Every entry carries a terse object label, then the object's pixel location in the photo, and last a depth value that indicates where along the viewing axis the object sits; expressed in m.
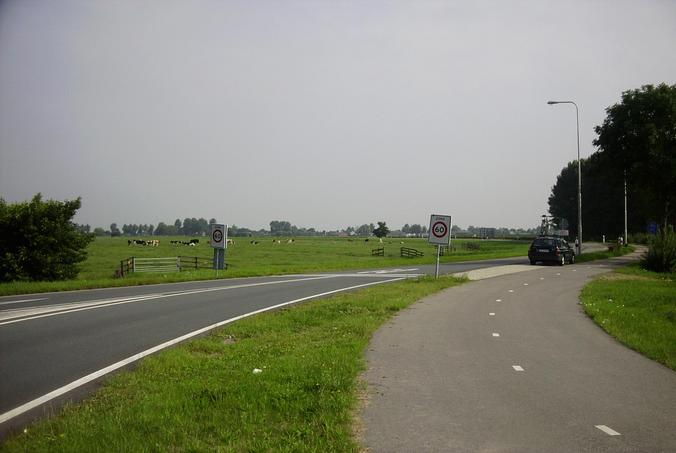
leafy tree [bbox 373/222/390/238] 198.12
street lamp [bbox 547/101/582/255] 34.10
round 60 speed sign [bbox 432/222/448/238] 19.75
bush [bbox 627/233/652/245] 79.77
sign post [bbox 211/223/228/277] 23.17
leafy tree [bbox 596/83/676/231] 32.03
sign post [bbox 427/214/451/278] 19.67
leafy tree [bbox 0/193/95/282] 24.42
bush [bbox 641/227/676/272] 24.30
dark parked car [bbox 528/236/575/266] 29.27
